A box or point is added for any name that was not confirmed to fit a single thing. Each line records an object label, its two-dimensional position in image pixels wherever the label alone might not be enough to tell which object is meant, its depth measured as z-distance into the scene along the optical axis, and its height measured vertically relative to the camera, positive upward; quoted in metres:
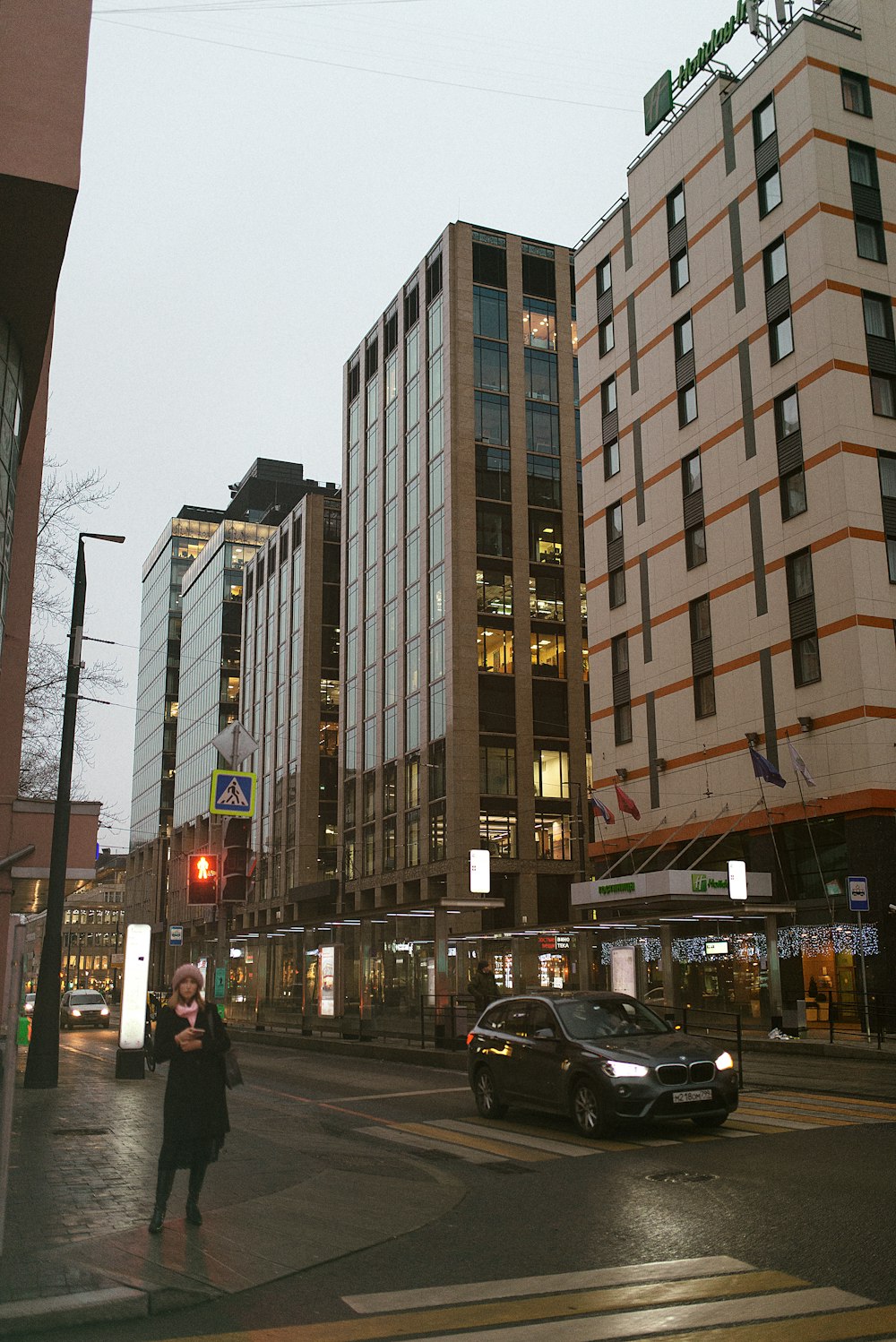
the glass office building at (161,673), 115.56 +29.11
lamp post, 19.00 +0.68
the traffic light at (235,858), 10.95 +0.89
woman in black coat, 8.02 -0.90
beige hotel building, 33.47 +14.59
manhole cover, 9.75 -1.87
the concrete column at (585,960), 36.84 -0.24
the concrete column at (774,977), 29.41 -0.66
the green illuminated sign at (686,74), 43.19 +33.34
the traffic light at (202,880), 11.27 +0.72
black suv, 12.14 -1.21
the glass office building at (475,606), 57.44 +18.07
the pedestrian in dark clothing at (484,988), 22.48 -0.66
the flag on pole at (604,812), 43.41 +5.13
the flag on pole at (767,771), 33.59 +5.07
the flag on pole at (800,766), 32.84 +5.12
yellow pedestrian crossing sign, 12.32 +1.69
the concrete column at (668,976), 32.48 -0.65
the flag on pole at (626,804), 39.97 +4.99
